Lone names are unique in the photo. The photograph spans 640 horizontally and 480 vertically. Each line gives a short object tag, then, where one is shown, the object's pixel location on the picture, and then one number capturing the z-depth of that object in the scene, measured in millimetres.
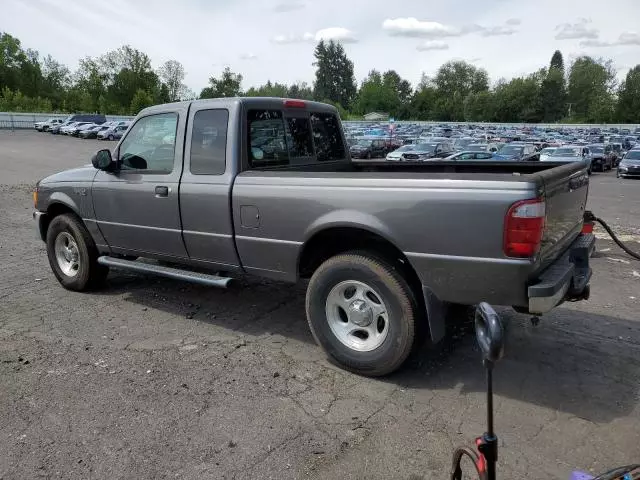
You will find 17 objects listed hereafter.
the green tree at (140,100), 79312
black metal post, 1938
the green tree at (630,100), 101019
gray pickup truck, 3395
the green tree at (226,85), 89000
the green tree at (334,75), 146375
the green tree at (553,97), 118125
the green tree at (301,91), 135975
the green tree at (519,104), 117625
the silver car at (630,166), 25609
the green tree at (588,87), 111312
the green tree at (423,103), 136000
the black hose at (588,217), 4773
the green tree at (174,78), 95575
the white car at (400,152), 29300
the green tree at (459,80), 145750
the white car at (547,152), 27602
